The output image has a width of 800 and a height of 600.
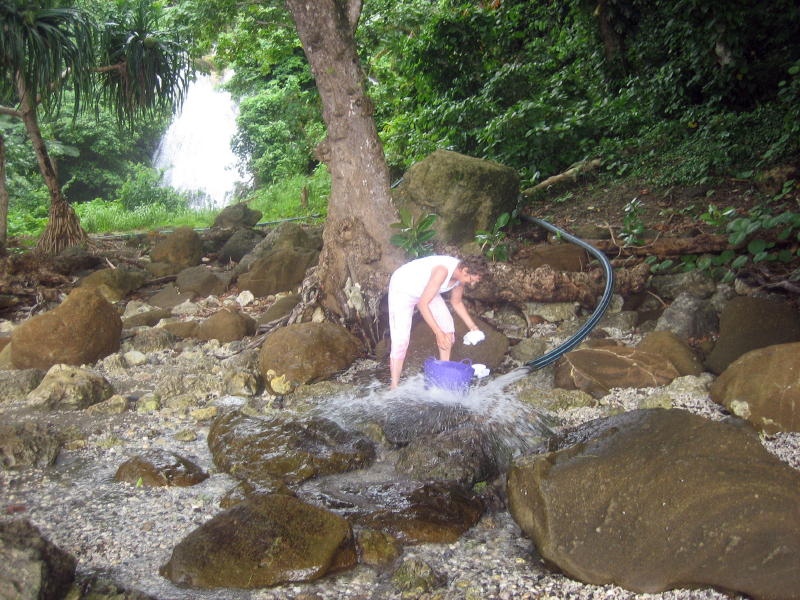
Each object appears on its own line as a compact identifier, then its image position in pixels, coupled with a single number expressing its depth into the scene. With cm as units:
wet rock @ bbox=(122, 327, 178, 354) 646
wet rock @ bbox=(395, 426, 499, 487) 366
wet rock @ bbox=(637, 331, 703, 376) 465
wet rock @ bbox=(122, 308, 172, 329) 748
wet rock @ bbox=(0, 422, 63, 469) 386
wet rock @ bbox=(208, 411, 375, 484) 380
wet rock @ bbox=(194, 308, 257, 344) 657
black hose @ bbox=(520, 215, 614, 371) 482
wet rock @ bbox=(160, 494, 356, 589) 271
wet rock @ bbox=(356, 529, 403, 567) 292
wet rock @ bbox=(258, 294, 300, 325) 678
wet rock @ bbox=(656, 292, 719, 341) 520
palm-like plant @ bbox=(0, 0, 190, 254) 939
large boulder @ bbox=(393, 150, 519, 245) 696
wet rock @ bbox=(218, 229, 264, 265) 1041
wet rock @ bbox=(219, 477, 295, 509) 343
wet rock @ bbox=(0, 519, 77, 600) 232
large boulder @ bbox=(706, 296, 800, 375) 456
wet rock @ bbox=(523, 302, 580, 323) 594
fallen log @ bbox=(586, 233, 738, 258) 566
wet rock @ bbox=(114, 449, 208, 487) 365
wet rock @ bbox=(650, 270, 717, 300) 571
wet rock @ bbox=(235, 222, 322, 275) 923
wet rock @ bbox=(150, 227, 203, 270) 996
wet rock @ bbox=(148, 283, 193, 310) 859
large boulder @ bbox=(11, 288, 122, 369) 576
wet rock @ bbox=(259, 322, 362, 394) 529
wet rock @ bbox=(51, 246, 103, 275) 944
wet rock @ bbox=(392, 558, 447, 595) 269
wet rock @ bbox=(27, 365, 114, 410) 482
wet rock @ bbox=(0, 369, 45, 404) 509
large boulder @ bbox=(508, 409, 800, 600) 250
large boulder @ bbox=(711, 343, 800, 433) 369
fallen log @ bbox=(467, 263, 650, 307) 581
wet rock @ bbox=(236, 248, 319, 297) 820
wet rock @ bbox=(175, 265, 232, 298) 871
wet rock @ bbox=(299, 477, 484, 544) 314
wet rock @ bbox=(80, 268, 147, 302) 870
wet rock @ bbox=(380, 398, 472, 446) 430
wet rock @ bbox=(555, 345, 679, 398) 459
